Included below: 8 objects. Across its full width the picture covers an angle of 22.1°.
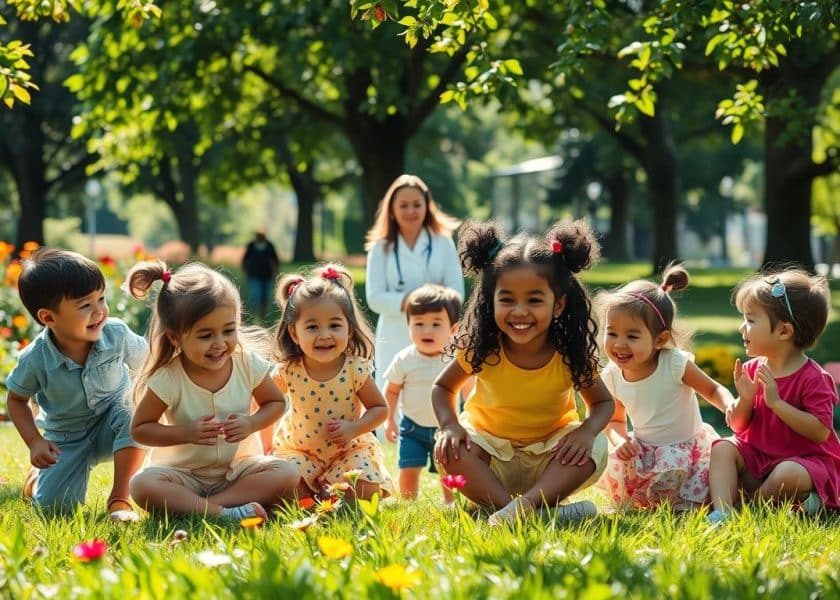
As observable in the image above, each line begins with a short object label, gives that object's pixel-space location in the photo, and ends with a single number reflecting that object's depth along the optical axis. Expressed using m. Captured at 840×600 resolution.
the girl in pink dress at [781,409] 9.18
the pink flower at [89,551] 5.10
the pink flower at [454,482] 6.86
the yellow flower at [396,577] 5.10
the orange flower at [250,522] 6.02
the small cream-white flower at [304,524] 6.40
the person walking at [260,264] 36.66
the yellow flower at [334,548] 5.46
